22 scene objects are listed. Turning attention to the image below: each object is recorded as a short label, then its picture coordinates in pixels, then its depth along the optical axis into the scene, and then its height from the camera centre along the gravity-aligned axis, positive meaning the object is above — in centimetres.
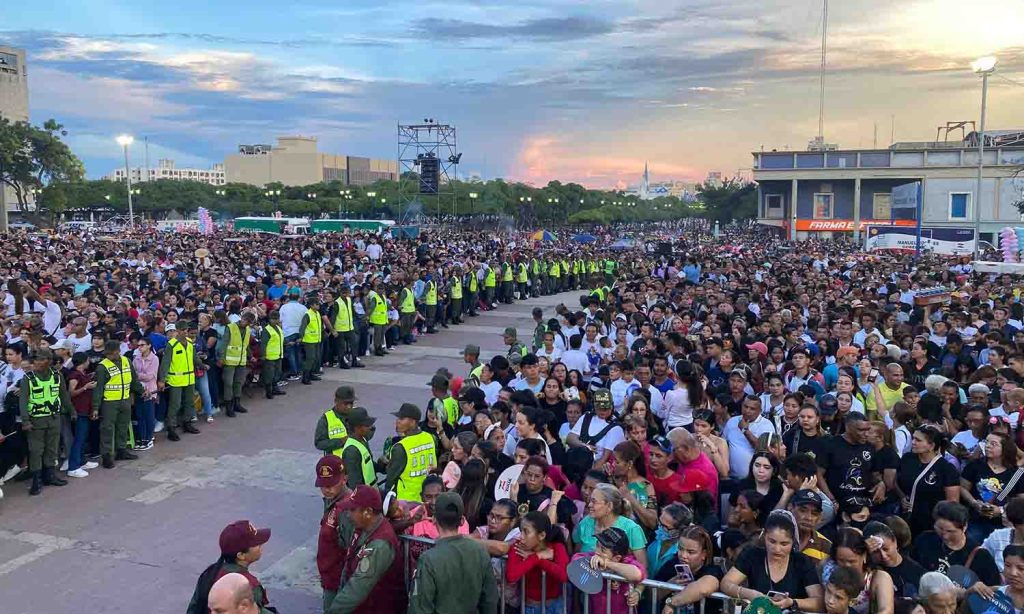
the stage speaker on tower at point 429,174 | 4881 +359
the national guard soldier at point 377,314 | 1583 -177
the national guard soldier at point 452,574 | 411 -187
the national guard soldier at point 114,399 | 887 -198
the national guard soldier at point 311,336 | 1332 -186
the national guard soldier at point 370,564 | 425 -190
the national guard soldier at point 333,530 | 460 -181
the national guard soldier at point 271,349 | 1221 -191
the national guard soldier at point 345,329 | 1464 -191
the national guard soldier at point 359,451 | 609 -178
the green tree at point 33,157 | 4356 +443
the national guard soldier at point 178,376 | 1012 -194
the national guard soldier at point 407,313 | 1739 -190
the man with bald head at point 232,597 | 336 -162
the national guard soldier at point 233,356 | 1143 -189
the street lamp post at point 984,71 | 2312 +485
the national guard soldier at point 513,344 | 978 -153
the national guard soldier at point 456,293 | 2022 -168
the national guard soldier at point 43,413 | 809 -197
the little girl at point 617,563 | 421 -187
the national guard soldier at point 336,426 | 680 -177
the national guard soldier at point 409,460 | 584 -177
